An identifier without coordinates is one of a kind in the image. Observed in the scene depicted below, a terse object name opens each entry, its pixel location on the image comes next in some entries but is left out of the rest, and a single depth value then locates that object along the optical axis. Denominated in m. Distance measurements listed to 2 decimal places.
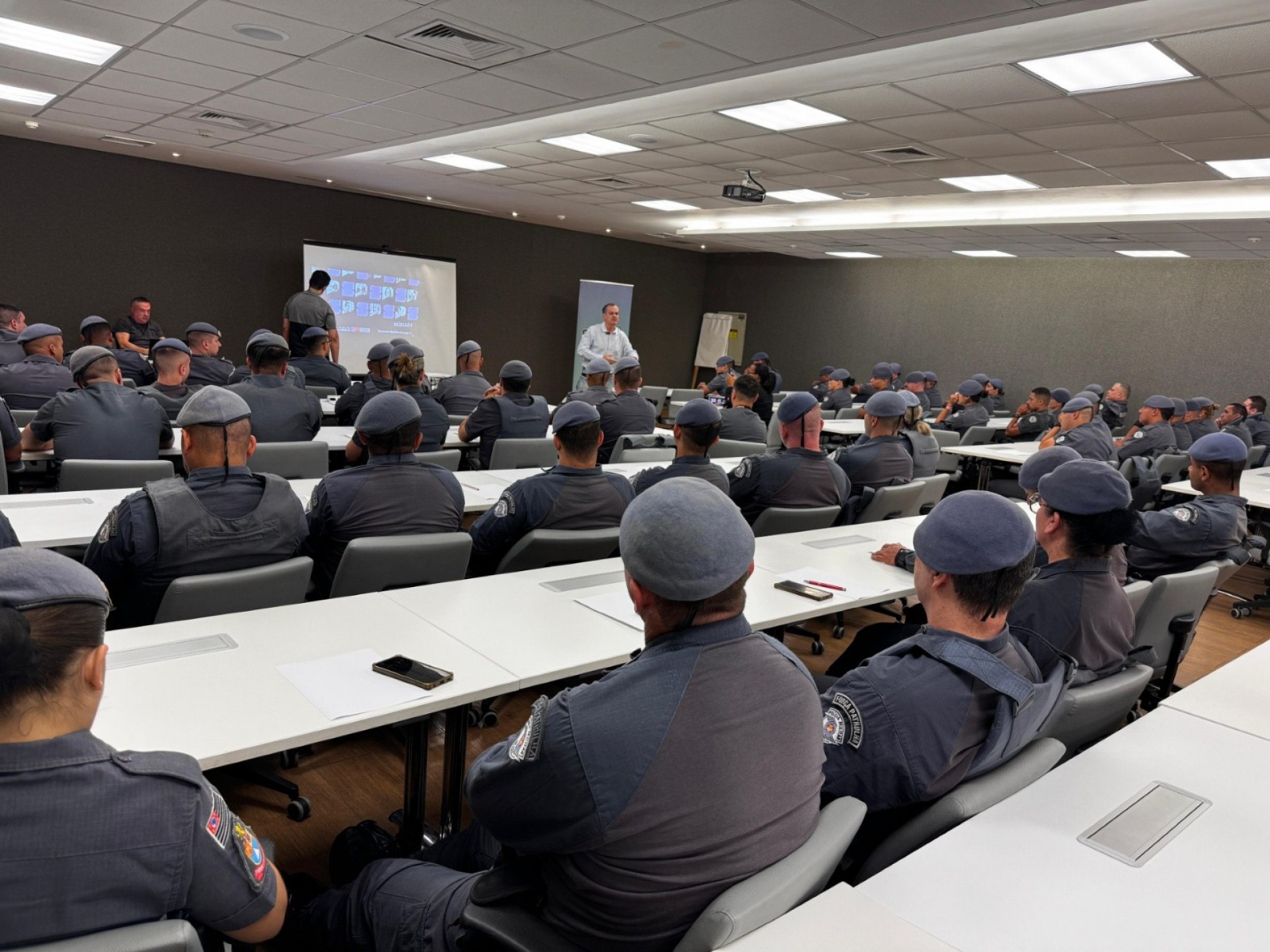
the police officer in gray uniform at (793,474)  4.21
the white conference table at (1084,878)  1.28
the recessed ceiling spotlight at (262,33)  4.46
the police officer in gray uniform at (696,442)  3.89
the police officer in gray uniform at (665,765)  1.20
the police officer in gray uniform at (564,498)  3.19
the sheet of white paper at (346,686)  1.75
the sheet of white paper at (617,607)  2.42
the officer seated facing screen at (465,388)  6.77
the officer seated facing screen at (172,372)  5.26
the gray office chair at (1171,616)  2.98
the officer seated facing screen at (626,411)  6.39
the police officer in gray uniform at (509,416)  5.53
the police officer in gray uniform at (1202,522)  3.78
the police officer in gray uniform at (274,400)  4.85
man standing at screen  9.00
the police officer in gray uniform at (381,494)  2.91
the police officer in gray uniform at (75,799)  0.99
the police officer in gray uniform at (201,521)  2.37
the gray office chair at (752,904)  1.14
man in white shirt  10.49
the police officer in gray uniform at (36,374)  5.21
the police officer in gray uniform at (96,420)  4.12
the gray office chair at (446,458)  4.53
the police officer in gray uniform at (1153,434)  7.89
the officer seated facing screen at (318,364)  7.13
